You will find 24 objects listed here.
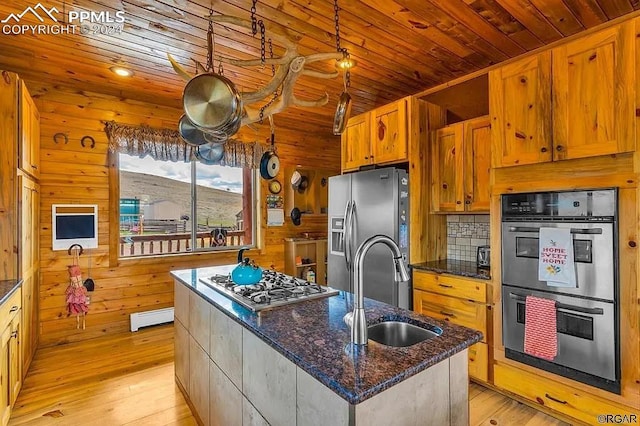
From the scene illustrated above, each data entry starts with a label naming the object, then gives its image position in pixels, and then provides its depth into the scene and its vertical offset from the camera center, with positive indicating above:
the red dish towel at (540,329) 2.07 -0.75
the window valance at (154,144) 3.57 +0.83
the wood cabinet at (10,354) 1.94 -0.87
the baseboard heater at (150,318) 3.68 -1.16
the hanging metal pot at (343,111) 1.91 +0.60
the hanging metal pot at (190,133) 2.19 +0.55
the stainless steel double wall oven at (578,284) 1.87 -0.45
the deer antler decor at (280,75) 1.61 +0.74
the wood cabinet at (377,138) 3.12 +0.78
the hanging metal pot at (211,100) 1.60 +0.57
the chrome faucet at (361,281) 1.19 -0.24
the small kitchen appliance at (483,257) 2.88 -0.39
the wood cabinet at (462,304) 2.47 -0.74
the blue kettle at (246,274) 1.98 -0.36
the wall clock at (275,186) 4.77 +0.42
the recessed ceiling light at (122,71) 3.01 +1.36
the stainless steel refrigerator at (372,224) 2.92 -0.10
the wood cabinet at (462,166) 2.72 +0.41
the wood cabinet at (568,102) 1.85 +0.70
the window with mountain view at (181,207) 3.85 +0.12
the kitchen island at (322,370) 0.99 -0.55
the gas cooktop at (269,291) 1.67 -0.43
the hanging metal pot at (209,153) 2.97 +0.58
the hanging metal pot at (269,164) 2.72 +0.42
